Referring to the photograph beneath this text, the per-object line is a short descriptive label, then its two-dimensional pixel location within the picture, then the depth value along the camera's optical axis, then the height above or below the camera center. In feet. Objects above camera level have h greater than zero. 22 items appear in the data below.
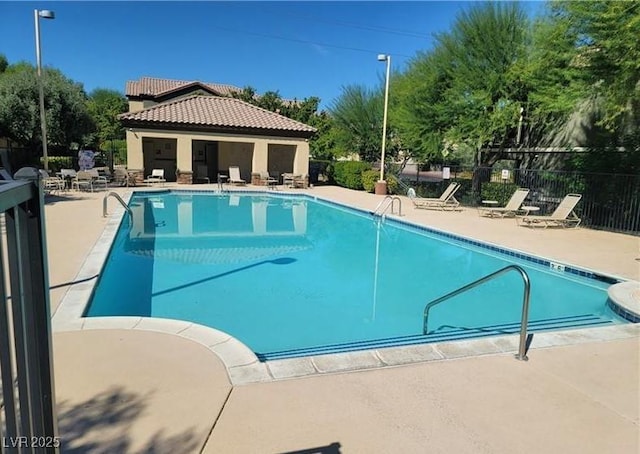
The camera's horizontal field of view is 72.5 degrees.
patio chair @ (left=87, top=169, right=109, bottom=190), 62.44 -3.25
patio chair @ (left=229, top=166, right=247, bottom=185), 73.87 -2.54
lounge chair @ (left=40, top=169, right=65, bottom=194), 56.94 -3.74
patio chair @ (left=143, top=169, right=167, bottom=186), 69.21 -3.17
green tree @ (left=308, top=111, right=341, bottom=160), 98.89 +5.28
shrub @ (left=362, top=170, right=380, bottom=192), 73.56 -2.47
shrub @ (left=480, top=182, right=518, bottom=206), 56.24 -3.09
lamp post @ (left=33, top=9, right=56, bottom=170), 56.34 +14.13
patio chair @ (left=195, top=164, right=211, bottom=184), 80.33 -2.58
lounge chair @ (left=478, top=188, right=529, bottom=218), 47.50 -3.94
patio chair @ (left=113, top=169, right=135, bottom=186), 67.67 -3.12
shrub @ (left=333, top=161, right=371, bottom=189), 77.36 -1.60
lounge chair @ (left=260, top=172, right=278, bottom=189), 74.74 -3.04
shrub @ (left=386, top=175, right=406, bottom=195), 72.12 -3.14
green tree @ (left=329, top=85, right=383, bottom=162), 89.66 +9.07
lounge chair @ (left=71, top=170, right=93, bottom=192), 60.08 -3.38
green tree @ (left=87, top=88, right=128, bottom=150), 130.17 +11.49
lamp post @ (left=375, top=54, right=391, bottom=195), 60.71 +1.13
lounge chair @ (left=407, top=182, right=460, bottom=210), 56.90 -4.71
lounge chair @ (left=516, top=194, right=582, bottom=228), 42.52 -4.70
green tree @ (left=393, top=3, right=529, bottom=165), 52.03 +10.35
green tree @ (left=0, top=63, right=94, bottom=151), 69.97 +7.50
